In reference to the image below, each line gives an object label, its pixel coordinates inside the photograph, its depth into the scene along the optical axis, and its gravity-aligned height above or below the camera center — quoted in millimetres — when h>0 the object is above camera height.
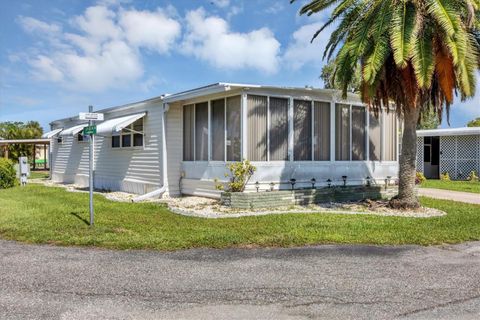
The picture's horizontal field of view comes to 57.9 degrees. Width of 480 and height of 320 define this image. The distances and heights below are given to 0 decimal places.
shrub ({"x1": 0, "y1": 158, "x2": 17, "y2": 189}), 17234 -624
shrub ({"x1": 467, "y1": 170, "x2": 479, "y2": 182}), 21188 -1124
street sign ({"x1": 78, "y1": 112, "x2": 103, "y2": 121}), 7716 +761
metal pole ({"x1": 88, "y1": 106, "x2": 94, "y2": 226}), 7938 -428
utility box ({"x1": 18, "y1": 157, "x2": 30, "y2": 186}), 17656 -448
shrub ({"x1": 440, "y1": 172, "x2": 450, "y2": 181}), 22034 -1151
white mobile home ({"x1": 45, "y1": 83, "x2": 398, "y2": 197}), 11195 +517
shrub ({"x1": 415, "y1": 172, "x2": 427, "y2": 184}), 14211 -774
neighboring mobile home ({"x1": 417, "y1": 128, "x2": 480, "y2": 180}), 22391 +127
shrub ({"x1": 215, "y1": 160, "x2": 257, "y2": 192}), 10633 -436
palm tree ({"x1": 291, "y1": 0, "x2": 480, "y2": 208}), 8914 +2202
